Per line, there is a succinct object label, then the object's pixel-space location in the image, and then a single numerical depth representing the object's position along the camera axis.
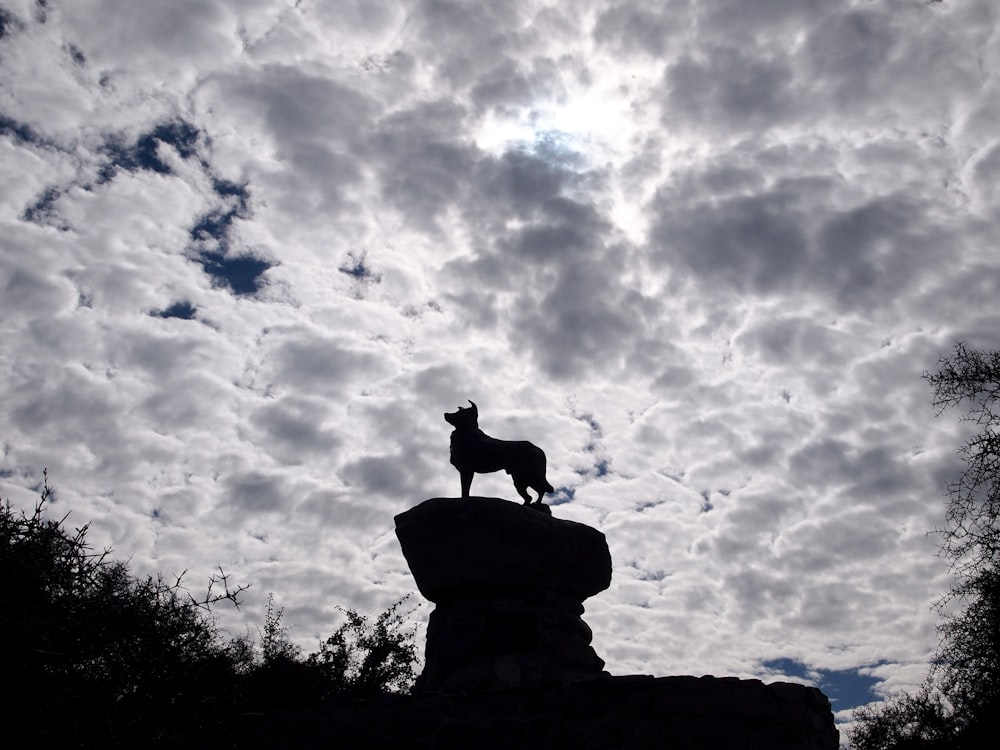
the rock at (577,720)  5.17
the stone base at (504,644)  7.56
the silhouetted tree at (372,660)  13.03
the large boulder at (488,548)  8.00
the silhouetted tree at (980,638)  7.70
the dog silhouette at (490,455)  9.10
